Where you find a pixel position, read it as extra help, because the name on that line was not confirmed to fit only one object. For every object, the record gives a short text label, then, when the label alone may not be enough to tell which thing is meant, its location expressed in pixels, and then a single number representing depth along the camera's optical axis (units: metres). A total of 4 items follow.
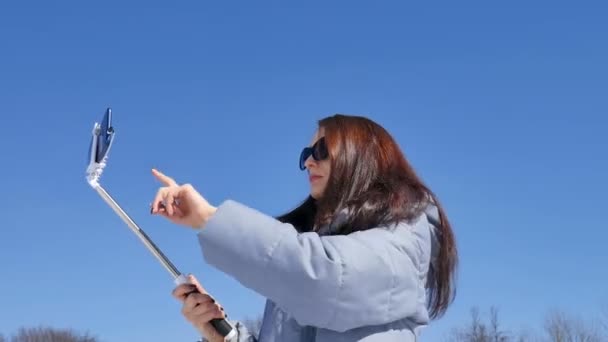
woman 1.72
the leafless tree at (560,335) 31.97
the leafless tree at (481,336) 35.97
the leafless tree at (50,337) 57.34
